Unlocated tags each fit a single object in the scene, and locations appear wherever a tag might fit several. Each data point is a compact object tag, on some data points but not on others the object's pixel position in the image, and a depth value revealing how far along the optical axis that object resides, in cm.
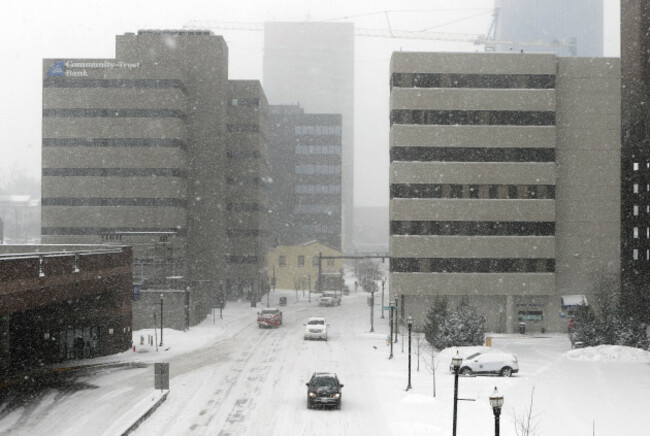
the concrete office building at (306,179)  15238
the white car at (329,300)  8669
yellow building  11506
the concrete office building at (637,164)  7475
